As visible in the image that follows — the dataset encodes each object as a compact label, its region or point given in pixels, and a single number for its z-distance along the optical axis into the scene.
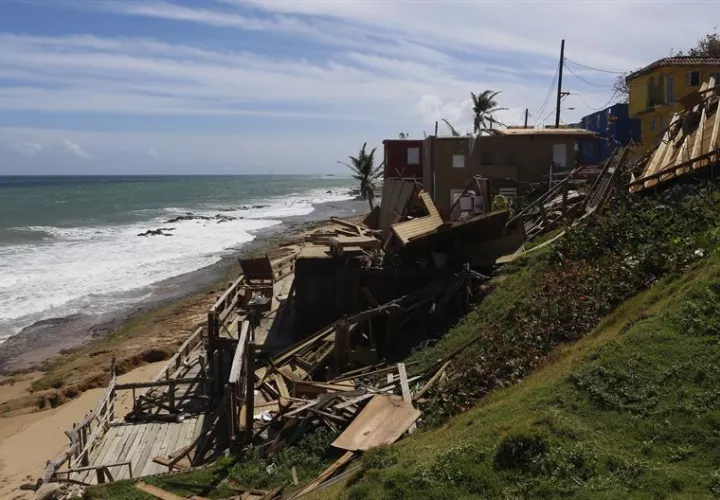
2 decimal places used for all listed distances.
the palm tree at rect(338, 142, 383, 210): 51.16
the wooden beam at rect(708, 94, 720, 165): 14.33
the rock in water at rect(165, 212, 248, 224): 72.65
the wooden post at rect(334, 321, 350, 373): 14.78
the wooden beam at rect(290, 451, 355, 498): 8.99
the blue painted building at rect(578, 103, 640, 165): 44.41
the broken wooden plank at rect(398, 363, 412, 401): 11.07
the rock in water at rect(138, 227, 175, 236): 57.59
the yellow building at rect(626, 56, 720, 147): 37.09
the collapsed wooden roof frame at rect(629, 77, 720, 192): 14.73
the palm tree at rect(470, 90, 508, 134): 57.16
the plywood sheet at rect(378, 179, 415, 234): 21.34
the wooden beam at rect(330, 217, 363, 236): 21.67
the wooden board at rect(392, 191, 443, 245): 17.17
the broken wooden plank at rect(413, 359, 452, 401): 11.20
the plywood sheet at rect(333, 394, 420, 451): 9.77
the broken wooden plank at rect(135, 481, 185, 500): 10.24
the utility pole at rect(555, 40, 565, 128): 39.26
